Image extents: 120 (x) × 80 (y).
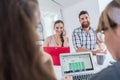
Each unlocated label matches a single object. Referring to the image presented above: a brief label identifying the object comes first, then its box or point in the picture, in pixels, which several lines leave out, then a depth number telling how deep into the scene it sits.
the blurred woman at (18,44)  0.30
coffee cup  1.34
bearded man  2.36
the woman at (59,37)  2.10
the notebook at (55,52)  1.26
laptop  1.12
